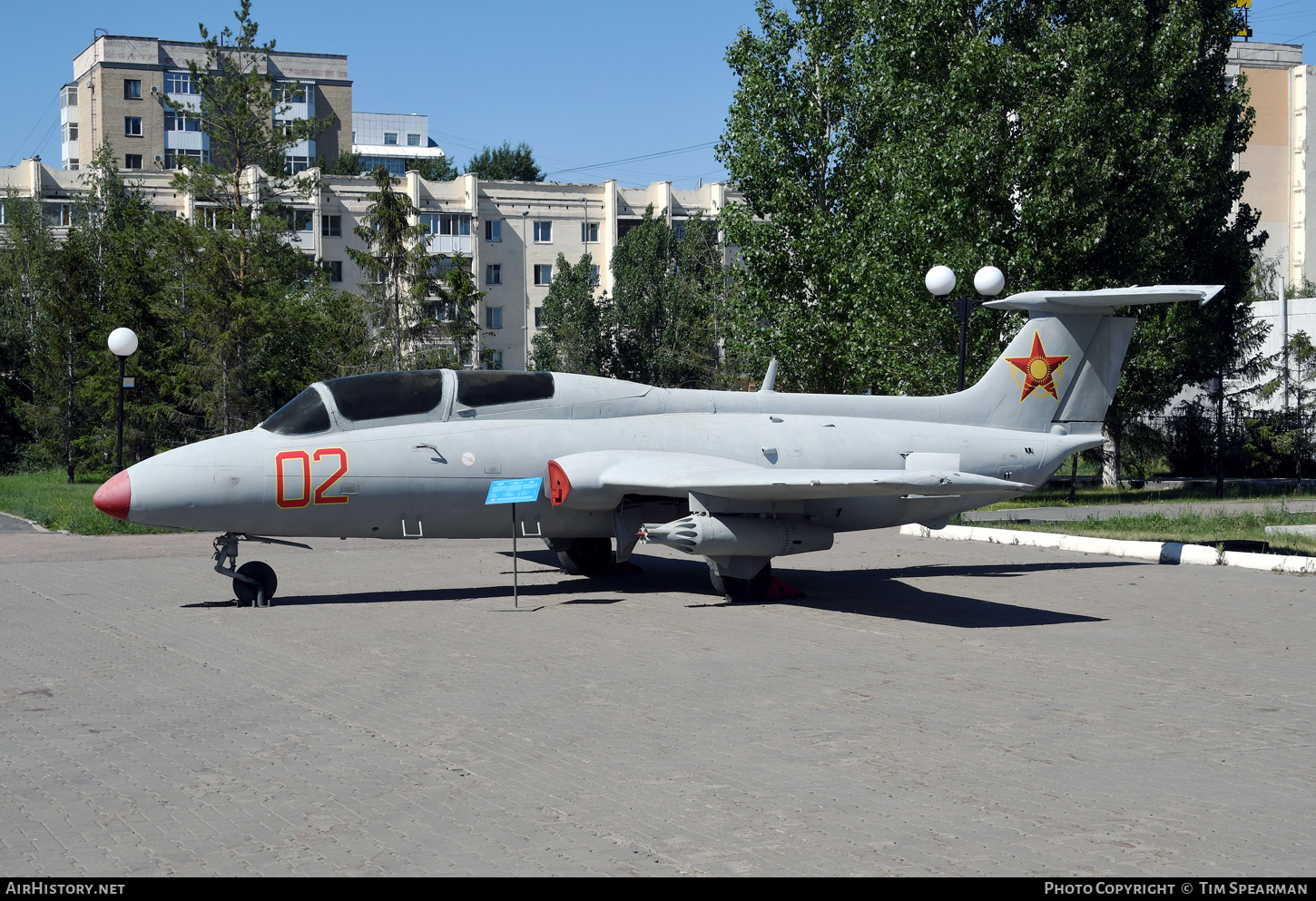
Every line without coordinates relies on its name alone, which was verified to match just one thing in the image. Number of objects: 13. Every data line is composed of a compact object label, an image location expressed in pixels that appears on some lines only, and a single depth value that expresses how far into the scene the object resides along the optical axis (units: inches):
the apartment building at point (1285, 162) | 2642.7
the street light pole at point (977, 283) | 737.6
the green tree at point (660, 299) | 2262.6
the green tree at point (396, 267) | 1445.6
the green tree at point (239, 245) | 1432.1
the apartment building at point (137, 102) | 3385.8
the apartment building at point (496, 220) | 2684.5
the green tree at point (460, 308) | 1526.8
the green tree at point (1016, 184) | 1039.0
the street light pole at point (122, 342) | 835.4
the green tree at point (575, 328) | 2325.3
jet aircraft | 477.1
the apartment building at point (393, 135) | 4603.8
